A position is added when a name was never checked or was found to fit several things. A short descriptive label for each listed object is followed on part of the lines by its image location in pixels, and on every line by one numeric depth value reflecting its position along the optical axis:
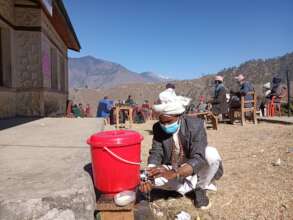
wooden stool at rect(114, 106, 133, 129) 7.33
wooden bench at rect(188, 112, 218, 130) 5.86
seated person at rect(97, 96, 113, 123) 8.11
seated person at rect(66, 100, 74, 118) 10.06
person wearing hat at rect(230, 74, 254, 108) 6.86
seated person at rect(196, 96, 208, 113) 10.03
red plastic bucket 1.62
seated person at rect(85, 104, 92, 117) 14.61
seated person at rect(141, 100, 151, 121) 12.22
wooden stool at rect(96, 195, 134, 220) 1.60
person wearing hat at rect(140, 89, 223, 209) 1.90
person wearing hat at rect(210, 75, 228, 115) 6.06
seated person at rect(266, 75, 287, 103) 9.38
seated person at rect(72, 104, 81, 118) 11.03
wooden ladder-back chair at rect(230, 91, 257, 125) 6.71
